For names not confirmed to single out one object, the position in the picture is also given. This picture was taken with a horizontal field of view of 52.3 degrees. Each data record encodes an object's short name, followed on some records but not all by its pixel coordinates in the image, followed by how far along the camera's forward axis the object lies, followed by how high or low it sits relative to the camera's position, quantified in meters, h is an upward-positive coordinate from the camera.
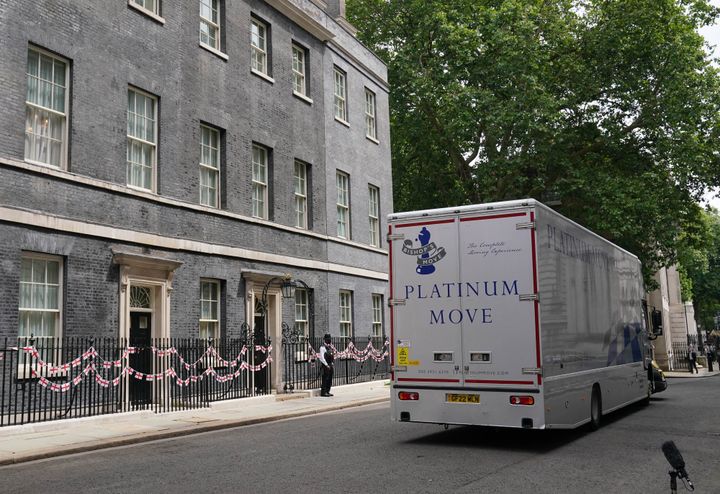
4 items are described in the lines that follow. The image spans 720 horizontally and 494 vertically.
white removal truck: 9.97 +0.13
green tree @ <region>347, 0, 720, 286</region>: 30.77 +9.78
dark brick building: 14.50 +4.11
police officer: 20.25 -1.03
